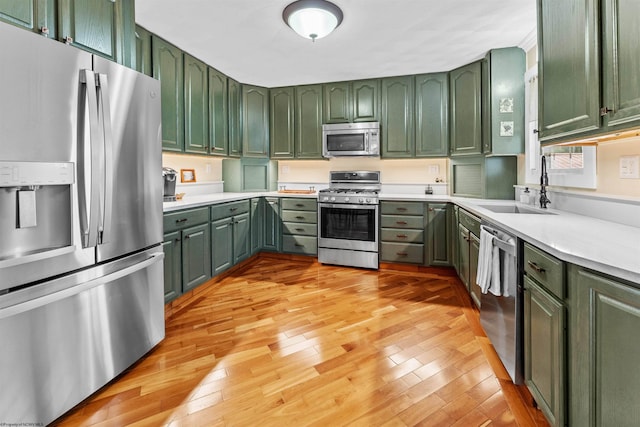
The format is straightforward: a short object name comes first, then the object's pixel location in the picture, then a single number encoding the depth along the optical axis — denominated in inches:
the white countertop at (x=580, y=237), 42.0
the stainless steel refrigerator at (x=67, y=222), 51.7
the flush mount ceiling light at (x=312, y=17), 94.0
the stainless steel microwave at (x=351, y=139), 167.2
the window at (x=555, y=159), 86.6
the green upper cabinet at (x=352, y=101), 167.9
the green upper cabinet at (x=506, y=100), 129.3
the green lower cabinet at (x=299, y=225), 172.6
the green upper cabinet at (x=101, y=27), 65.2
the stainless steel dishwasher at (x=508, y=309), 67.3
